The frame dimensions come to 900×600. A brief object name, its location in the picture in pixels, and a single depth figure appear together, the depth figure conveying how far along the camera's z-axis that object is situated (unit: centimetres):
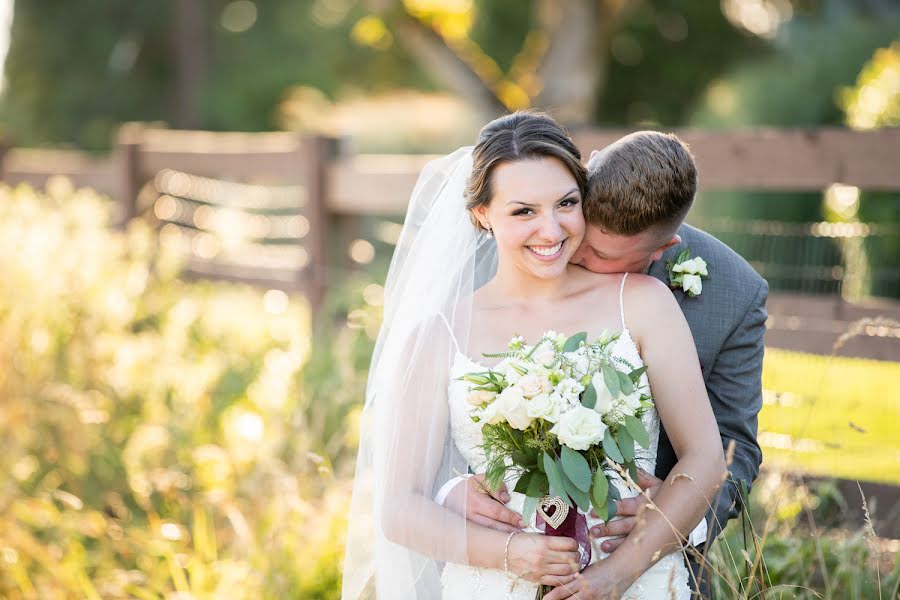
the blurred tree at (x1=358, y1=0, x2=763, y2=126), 1315
